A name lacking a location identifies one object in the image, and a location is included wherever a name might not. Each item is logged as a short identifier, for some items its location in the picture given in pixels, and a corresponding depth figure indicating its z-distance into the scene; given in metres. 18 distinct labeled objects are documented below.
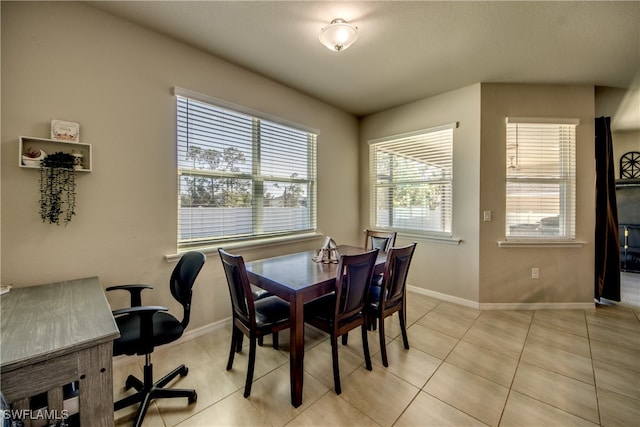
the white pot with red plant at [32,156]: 1.65
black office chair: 1.47
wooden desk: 0.95
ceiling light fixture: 1.94
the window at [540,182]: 3.12
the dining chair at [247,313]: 1.71
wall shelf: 1.65
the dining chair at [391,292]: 2.04
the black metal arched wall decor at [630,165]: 4.67
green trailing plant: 1.73
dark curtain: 3.20
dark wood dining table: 1.65
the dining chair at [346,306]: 1.78
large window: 2.42
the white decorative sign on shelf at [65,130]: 1.76
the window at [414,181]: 3.44
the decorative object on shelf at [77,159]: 1.81
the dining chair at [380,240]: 2.95
